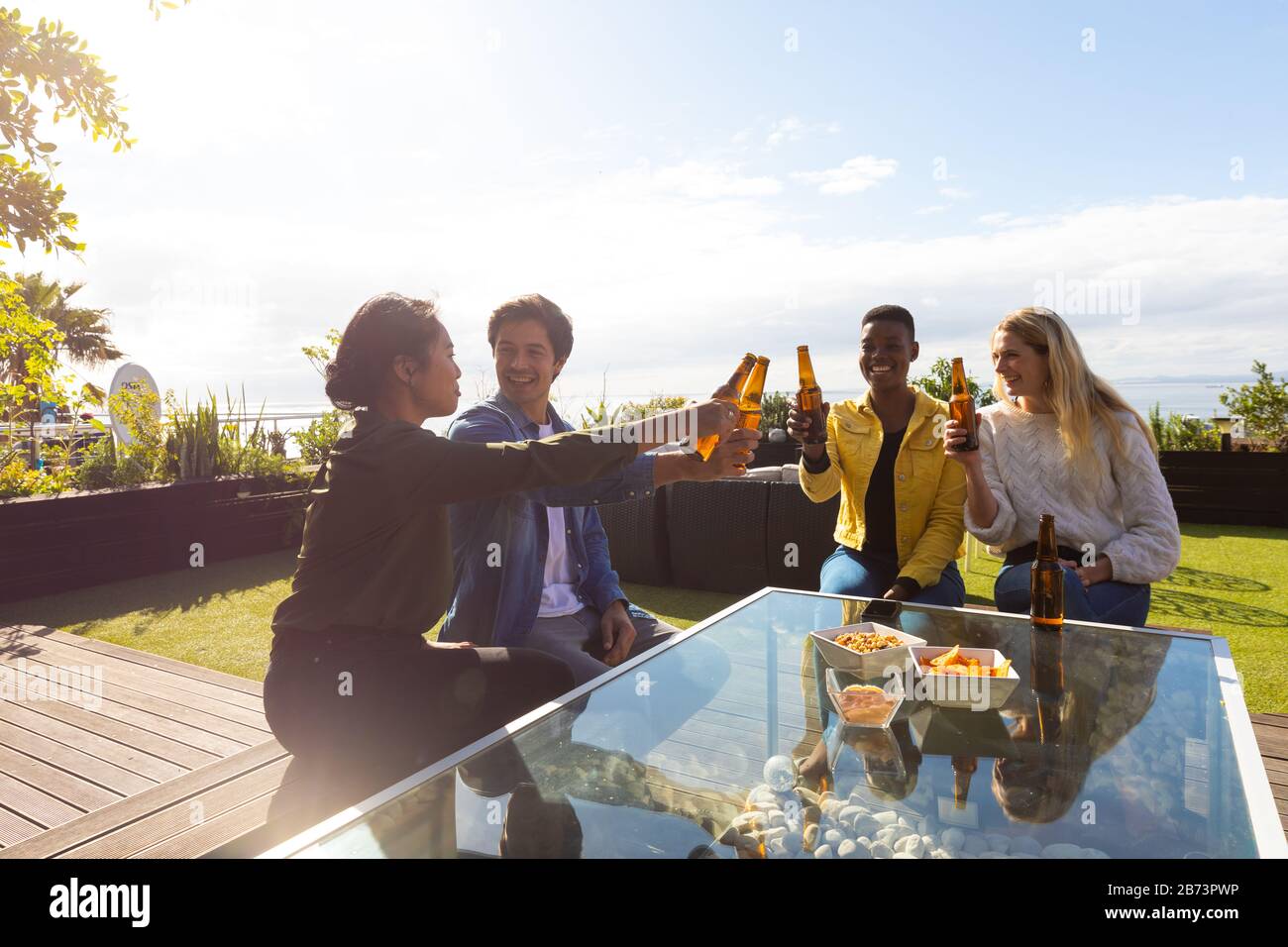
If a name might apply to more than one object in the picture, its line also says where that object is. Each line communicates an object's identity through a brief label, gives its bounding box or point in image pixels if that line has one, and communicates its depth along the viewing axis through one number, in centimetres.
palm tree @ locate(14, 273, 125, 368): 2227
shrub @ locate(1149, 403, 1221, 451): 863
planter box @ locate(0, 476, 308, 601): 552
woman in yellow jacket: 312
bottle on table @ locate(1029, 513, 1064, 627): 225
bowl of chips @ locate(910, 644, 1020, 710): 171
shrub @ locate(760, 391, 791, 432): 1081
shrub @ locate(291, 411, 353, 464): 780
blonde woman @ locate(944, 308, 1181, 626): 278
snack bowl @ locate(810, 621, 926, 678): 190
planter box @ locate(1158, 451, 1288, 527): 762
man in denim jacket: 232
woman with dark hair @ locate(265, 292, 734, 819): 174
